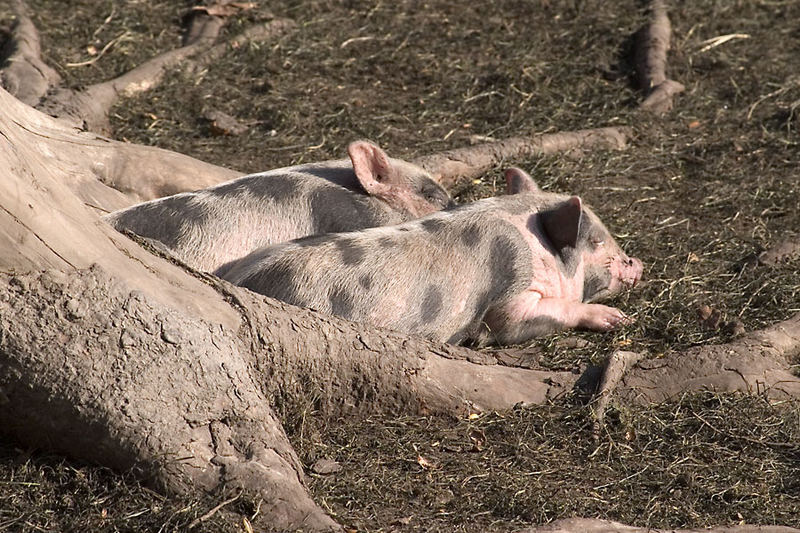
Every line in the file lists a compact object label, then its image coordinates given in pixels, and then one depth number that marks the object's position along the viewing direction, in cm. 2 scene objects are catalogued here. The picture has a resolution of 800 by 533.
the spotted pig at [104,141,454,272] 1191
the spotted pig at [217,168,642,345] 1091
